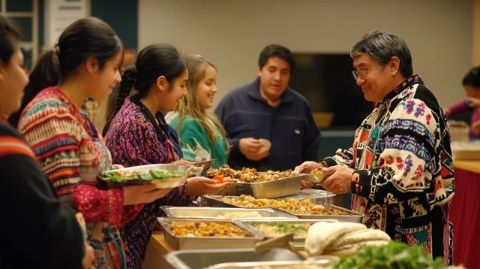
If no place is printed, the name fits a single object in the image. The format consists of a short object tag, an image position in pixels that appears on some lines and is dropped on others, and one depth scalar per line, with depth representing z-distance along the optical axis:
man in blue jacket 5.93
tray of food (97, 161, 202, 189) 2.80
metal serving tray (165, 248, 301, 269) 2.52
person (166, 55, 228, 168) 4.48
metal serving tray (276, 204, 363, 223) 3.29
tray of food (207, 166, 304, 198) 3.96
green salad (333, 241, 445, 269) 2.16
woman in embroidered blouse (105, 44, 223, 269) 3.43
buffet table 3.05
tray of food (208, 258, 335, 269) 2.42
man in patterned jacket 3.32
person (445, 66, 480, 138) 7.80
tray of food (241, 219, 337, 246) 3.05
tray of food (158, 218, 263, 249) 2.82
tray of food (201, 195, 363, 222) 3.34
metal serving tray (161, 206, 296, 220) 3.38
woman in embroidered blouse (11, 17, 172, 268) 2.60
